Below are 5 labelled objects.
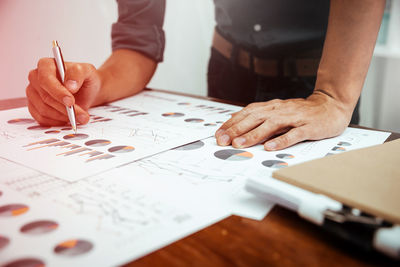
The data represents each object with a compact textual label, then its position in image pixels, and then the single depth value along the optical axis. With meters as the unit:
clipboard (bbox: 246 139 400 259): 0.27
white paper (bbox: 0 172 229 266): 0.27
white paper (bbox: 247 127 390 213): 0.31
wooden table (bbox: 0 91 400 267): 0.27
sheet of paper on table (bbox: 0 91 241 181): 0.47
